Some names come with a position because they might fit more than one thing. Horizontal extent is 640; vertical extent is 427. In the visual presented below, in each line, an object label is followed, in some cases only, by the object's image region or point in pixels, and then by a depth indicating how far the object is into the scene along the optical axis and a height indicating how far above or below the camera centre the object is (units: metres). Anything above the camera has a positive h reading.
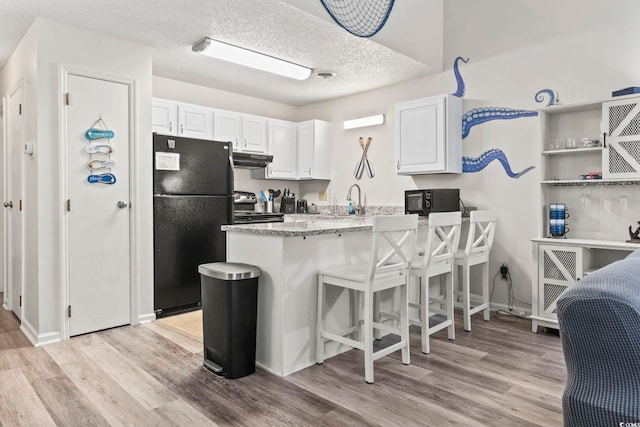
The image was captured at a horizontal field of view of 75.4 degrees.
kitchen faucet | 5.24 -0.03
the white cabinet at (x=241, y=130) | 4.95 +0.94
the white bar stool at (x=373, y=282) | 2.42 -0.48
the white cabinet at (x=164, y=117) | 4.41 +0.96
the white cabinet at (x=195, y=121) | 4.61 +0.96
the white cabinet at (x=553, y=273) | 3.18 -0.53
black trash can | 2.45 -0.67
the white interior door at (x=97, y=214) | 3.25 -0.07
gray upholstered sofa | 1.03 -0.37
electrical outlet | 3.96 -0.62
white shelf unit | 3.04 +0.11
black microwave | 3.90 +0.04
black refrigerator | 3.76 -0.07
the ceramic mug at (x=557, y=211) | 3.39 -0.05
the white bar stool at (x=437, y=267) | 2.90 -0.46
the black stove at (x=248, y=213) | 4.63 -0.09
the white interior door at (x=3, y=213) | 4.14 -0.08
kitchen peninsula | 2.53 -0.49
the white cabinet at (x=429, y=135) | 4.13 +0.73
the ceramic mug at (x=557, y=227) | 3.39 -0.18
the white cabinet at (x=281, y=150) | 5.46 +0.74
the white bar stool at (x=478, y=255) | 3.40 -0.43
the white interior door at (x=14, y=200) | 3.62 +0.05
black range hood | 4.86 +0.55
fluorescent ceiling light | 3.57 +1.37
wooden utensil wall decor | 5.20 +0.53
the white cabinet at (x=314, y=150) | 5.55 +0.76
